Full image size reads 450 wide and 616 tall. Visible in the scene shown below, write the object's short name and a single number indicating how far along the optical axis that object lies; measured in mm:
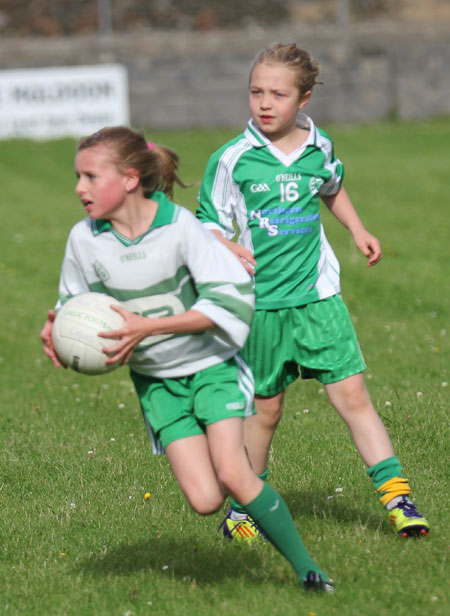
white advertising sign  44562
